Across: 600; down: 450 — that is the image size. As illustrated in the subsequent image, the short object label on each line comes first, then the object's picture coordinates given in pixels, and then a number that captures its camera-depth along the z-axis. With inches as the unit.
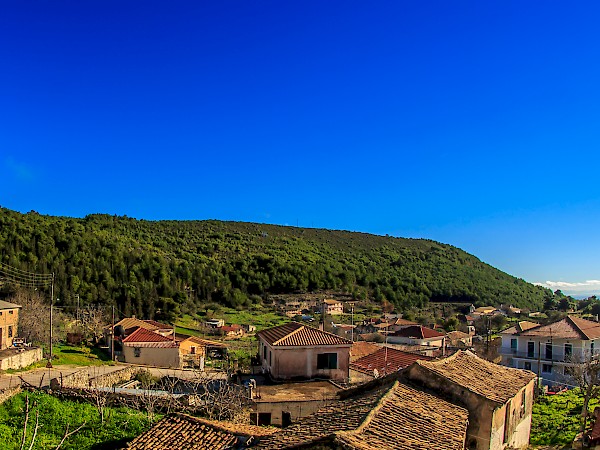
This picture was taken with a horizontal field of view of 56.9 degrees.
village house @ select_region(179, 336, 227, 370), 1608.9
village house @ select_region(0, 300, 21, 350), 1434.5
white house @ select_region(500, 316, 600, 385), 1643.7
